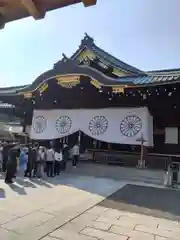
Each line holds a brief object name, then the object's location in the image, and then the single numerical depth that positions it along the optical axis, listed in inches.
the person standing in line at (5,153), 340.1
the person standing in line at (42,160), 316.0
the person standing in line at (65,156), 369.8
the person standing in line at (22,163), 331.2
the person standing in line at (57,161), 334.3
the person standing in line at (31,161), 309.5
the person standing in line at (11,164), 267.2
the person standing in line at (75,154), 384.1
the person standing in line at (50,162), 320.9
